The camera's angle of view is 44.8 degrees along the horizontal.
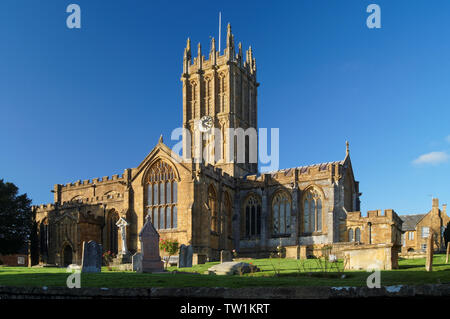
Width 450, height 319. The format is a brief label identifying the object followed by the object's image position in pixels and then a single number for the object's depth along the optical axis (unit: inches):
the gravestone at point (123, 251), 1358.0
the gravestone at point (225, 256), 1408.6
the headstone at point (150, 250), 1048.8
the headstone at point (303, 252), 1512.7
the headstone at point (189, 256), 1290.6
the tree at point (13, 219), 1923.0
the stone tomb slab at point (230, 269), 936.3
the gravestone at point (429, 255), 799.3
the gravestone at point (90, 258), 1065.5
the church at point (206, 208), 1791.3
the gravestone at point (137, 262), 1046.9
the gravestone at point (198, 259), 1398.9
